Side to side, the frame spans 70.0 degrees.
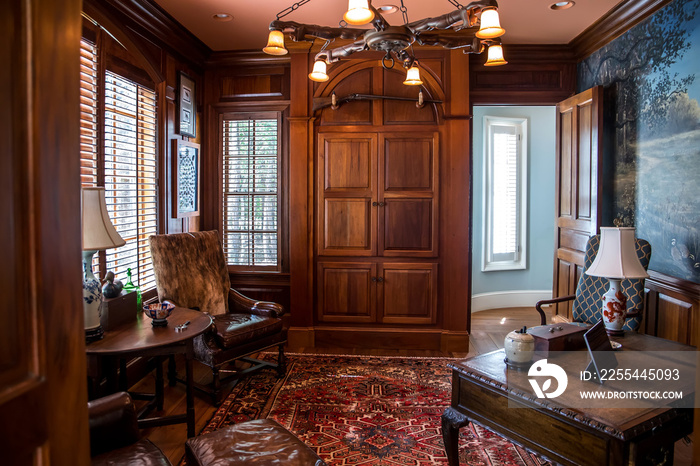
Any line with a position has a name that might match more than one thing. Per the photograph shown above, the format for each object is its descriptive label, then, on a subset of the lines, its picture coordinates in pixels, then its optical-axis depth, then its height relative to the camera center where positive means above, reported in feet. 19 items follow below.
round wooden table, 7.97 -2.02
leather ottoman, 5.90 -2.83
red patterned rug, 8.73 -4.01
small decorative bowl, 9.16 -1.72
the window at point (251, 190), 16.03 +0.95
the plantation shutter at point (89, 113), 9.91 +2.15
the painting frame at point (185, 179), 13.94 +1.18
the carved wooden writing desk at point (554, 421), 5.49 -2.45
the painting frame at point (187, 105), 14.30 +3.38
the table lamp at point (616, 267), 8.12 -0.78
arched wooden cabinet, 14.66 +0.40
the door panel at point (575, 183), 12.93 +1.02
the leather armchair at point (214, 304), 11.12 -2.16
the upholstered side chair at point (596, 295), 9.75 -1.56
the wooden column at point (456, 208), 14.39 +0.33
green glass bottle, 9.80 -1.38
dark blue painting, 10.21 +2.01
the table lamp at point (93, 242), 8.03 -0.37
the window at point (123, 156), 10.18 +1.42
